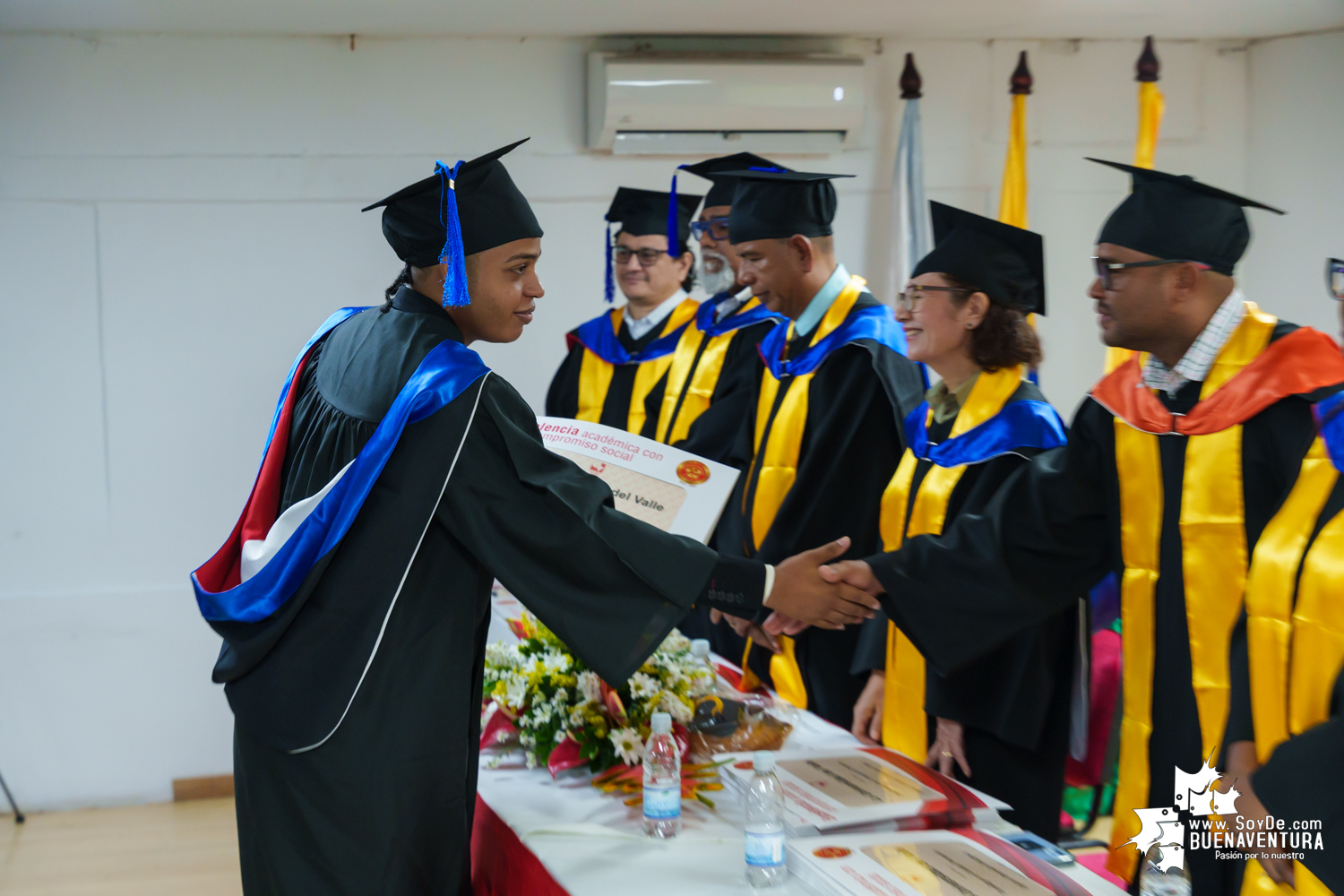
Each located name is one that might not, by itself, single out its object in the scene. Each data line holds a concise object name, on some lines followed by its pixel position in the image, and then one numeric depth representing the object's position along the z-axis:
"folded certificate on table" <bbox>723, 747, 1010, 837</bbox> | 1.84
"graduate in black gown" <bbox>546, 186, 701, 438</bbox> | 4.44
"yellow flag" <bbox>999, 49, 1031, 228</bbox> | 5.14
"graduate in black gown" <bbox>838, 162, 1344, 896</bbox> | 1.96
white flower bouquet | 2.14
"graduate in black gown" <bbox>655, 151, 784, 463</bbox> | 3.87
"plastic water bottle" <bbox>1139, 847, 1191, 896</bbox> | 1.98
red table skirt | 1.88
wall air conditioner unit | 4.90
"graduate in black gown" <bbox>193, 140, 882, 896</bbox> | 1.81
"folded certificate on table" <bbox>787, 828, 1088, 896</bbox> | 1.58
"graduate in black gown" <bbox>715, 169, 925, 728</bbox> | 3.05
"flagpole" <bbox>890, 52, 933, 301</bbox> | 5.11
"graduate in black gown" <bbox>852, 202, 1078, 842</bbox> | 2.55
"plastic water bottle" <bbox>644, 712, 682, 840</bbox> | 1.90
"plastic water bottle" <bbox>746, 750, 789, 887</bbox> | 1.69
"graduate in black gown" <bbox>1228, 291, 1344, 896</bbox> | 1.61
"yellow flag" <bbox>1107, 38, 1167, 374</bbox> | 4.97
